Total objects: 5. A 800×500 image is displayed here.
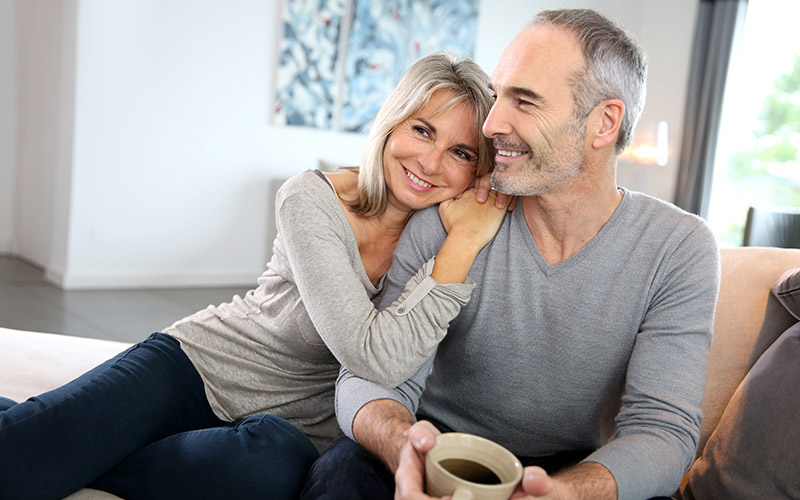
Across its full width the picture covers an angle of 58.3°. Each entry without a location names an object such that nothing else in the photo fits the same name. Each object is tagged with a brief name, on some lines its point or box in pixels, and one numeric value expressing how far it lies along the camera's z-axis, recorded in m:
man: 1.31
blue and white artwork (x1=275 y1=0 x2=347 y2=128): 5.02
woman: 1.29
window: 5.60
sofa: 1.26
